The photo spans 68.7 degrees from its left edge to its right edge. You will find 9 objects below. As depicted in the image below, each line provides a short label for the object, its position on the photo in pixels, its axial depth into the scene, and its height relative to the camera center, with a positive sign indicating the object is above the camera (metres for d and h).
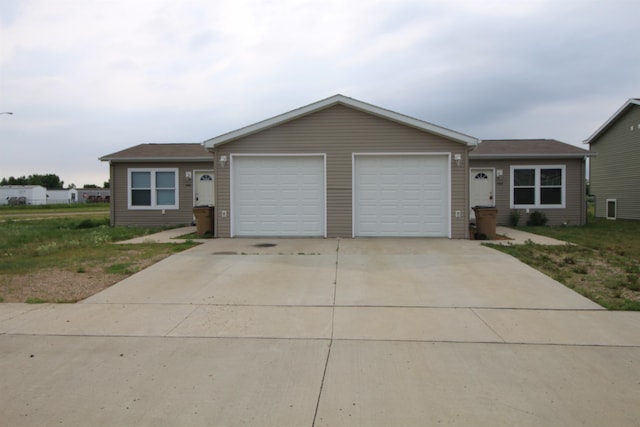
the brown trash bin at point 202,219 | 14.09 -0.34
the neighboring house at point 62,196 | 78.00 +2.08
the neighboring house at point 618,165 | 21.17 +2.04
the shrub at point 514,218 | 17.69 -0.44
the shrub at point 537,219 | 17.75 -0.48
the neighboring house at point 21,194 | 67.50 +2.15
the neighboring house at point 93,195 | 78.62 +2.34
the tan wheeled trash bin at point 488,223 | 13.45 -0.47
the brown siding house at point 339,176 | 13.29 +0.89
